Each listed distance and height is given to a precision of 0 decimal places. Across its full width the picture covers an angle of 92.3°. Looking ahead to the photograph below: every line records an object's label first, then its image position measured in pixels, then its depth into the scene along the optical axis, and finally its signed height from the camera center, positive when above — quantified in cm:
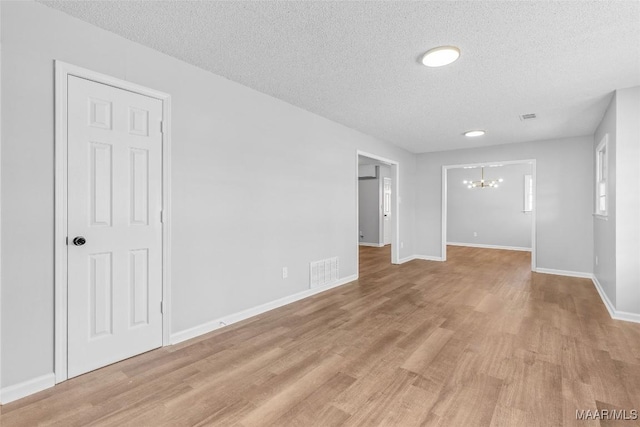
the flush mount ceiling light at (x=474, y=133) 510 +136
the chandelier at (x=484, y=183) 847 +84
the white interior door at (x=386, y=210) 933 +8
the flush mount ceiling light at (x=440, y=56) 244 +130
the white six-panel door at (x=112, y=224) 214 -9
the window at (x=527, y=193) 840 +56
